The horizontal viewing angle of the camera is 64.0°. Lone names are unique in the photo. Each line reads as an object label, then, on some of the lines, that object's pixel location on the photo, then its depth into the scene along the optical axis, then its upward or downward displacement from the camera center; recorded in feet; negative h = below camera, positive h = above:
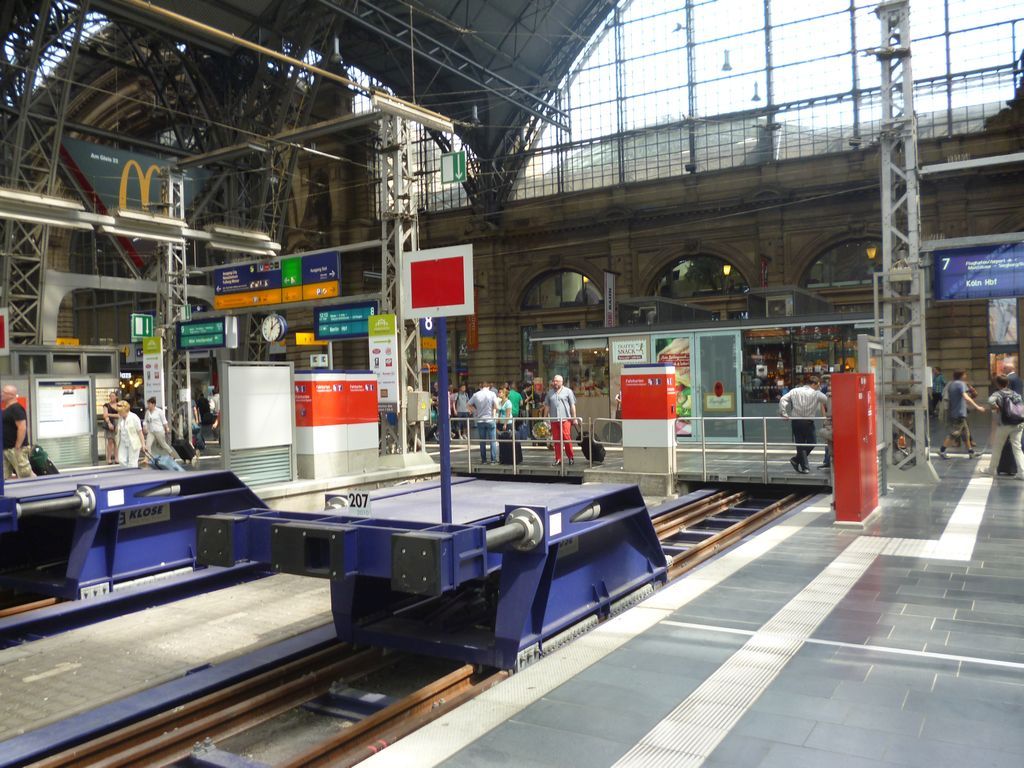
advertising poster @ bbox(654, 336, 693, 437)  59.72 +1.57
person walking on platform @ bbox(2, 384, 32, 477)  35.53 -1.16
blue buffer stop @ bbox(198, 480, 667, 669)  15.98 -3.46
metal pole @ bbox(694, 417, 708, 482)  45.88 -4.48
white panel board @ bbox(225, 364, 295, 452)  42.73 -0.47
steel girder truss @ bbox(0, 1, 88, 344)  69.00 +23.44
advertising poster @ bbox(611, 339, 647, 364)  60.90 +2.80
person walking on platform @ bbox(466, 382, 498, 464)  57.21 -1.50
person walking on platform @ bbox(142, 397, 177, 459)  53.98 -1.81
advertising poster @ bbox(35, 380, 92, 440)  54.75 -0.46
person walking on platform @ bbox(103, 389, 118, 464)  58.80 -1.77
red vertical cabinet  31.71 -2.66
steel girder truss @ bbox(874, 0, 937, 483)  43.91 +5.35
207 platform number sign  18.39 -2.46
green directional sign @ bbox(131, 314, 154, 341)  73.36 +6.70
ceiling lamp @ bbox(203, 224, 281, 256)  55.47 +11.13
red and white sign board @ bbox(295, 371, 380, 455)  47.39 -0.95
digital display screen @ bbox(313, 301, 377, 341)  56.49 +5.23
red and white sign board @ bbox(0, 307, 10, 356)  31.81 +2.80
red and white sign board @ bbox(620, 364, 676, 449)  45.34 -0.92
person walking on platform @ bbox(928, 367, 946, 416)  79.15 -1.00
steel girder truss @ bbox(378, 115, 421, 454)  51.21 +10.92
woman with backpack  42.96 -2.17
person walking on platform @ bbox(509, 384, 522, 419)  62.74 -0.70
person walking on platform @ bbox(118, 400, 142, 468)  49.44 -2.30
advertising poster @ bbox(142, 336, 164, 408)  67.10 +2.77
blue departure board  43.93 +5.84
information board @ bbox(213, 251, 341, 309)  61.31 +9.26
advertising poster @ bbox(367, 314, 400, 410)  49.16 +2.37
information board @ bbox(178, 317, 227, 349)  66.59 +5.27
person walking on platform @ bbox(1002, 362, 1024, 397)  44.43 -0.01
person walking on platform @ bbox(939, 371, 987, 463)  53.13 -2.25
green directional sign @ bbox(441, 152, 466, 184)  48.52 +13.55
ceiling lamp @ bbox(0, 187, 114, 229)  41.68 +10.41
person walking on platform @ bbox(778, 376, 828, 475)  45.93 -1.63
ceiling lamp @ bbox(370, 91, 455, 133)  42.78 +15.43
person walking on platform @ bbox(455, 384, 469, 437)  79.43 -1.24
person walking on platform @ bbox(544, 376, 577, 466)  51.96 -1.41
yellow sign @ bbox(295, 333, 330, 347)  93.76 +6.78
